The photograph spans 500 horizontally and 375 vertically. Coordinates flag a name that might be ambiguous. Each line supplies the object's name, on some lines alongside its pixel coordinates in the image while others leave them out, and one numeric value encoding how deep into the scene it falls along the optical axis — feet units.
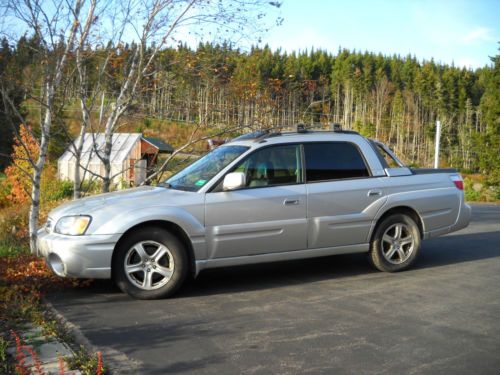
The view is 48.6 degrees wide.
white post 90.60
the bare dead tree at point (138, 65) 27.81
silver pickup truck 18.74
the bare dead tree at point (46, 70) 25.34
